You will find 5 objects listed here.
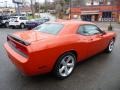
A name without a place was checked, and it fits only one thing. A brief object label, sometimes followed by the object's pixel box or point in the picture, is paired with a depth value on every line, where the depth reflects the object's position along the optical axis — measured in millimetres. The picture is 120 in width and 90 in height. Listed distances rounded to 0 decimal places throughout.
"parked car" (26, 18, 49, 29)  10119
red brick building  23579
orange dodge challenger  1945
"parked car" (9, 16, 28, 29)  10850
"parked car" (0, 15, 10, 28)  11686
